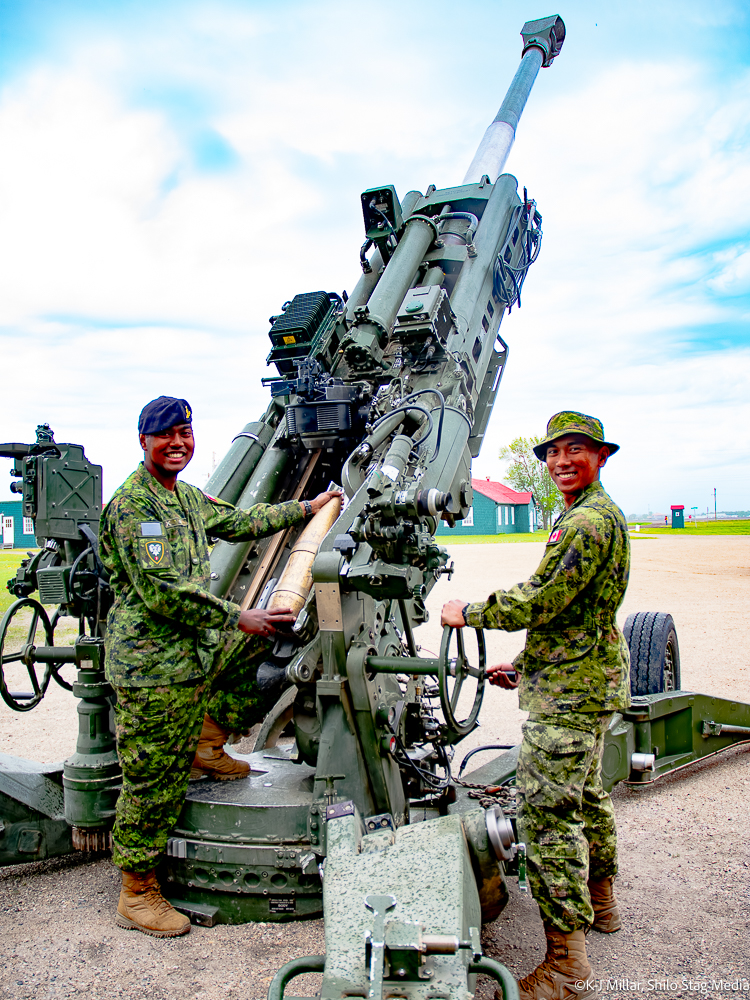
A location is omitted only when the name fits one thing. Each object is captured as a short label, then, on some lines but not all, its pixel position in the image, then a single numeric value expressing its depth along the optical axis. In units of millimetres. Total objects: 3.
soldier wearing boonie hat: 2619
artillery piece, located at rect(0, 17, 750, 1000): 2004
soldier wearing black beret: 3096
